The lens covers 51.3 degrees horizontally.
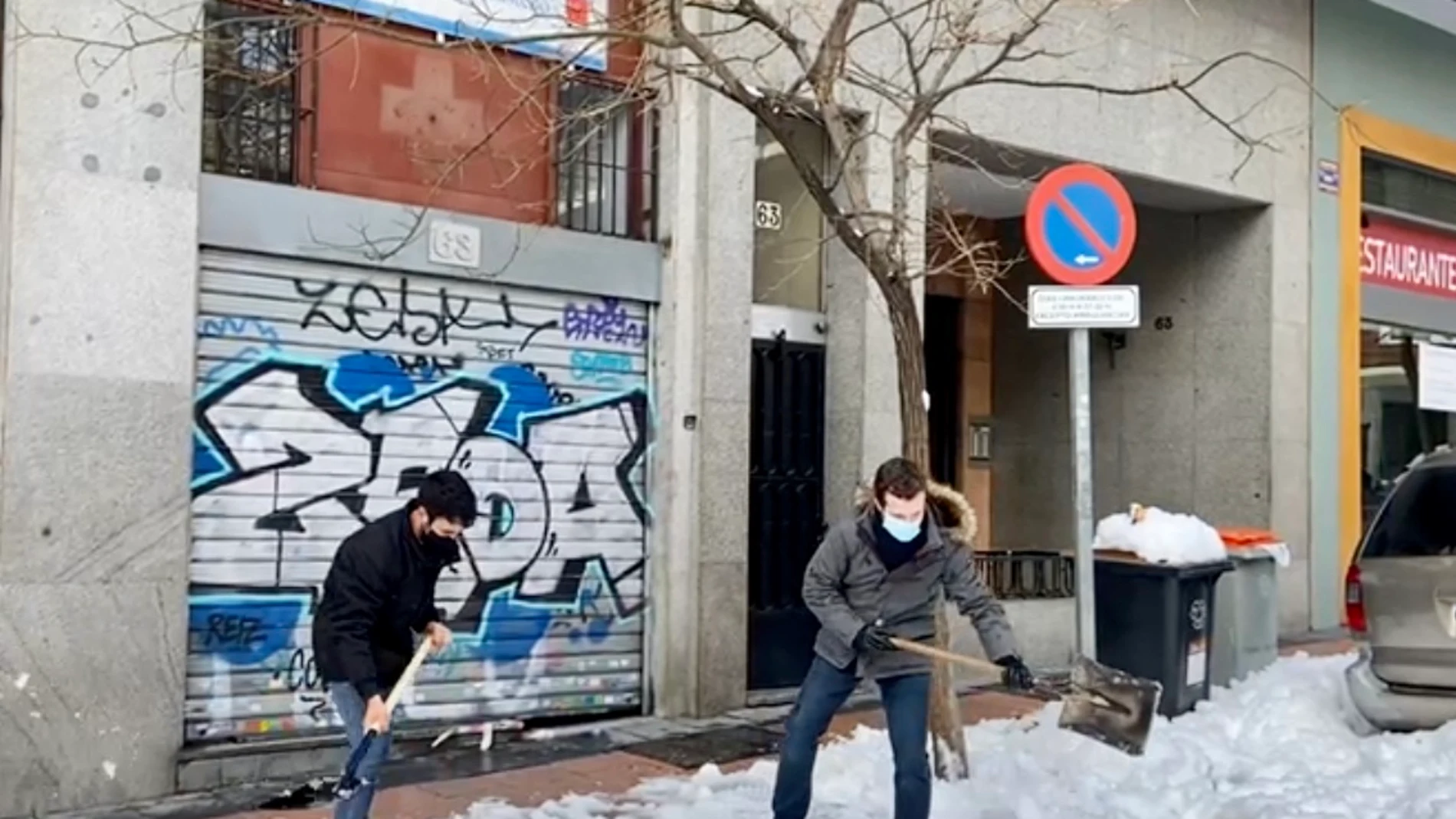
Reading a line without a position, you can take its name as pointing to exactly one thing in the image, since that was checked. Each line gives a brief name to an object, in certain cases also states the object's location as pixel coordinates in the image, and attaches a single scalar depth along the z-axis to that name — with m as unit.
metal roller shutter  7.47
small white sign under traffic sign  7.23
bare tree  6.89
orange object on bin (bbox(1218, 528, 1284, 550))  9.89
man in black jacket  5.33
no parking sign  7.30
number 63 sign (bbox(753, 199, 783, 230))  10.12
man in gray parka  5.84
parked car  7.77
